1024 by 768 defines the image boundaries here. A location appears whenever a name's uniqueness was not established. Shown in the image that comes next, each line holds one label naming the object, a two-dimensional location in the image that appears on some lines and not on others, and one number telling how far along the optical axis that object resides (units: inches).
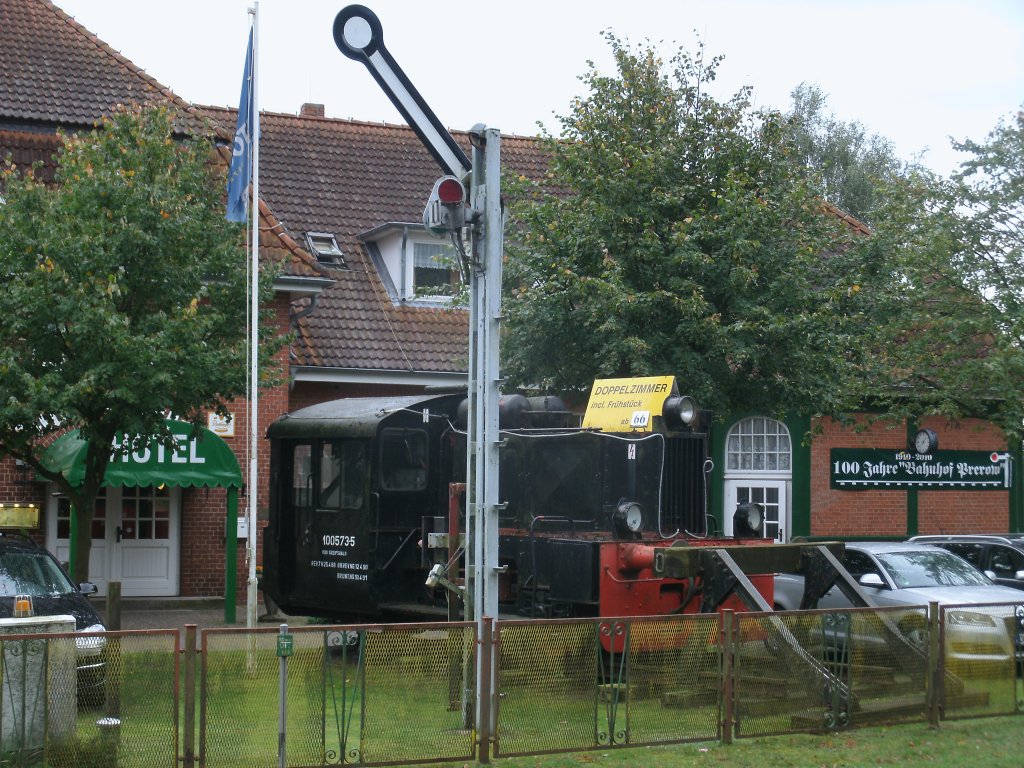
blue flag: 622.2
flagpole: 561.6
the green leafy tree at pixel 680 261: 701.9
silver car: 575.8
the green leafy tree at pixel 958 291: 791.7
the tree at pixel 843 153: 1669.5
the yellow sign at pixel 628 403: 516.7
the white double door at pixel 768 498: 1036.5
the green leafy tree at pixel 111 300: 554.3
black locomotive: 491.2
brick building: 829.2
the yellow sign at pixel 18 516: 778.2
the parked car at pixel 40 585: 484.4
